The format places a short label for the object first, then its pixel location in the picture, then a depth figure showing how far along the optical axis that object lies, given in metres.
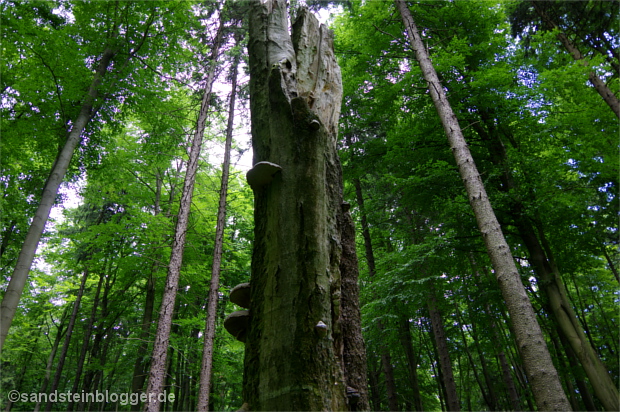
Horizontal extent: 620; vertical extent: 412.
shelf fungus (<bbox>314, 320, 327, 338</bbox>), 1.53
